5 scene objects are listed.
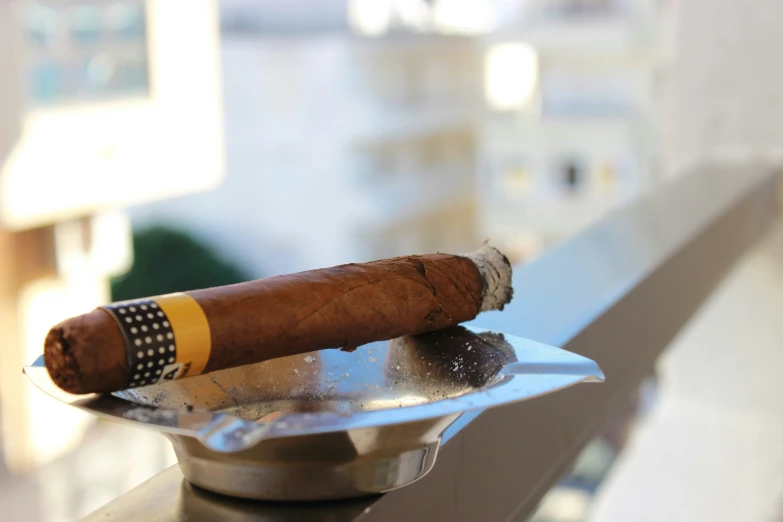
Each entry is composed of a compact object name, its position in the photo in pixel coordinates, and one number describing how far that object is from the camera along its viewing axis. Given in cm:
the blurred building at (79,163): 298
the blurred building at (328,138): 682
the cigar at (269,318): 25
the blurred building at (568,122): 664
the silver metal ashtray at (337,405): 24
